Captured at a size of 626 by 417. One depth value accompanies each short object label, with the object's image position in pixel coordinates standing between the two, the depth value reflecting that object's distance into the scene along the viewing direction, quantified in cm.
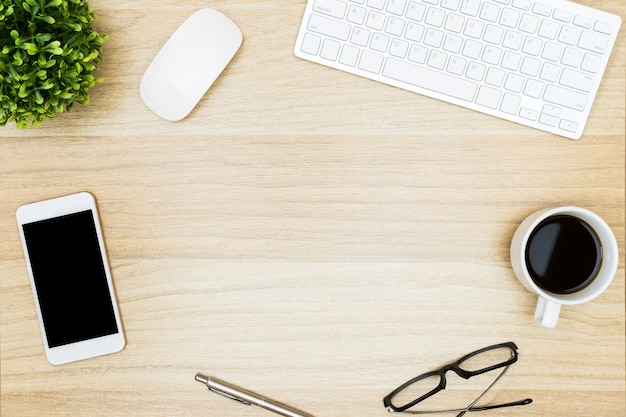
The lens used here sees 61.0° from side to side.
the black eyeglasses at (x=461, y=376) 65
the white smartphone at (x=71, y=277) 65
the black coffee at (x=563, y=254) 64
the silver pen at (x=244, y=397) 65
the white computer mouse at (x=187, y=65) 63
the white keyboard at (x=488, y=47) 64
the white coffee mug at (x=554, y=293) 60
